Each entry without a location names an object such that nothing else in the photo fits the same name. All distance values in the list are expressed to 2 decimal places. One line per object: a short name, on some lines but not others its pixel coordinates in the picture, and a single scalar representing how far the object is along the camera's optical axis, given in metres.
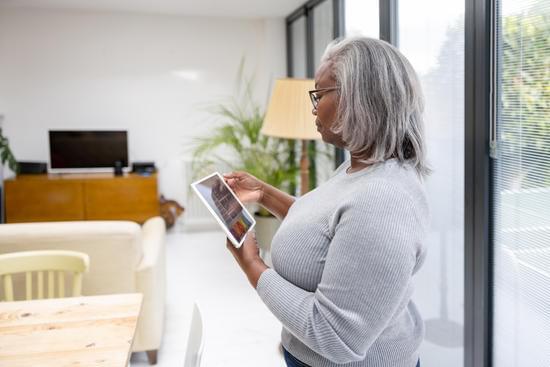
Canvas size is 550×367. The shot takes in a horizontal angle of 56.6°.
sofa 2.49
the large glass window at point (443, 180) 2.20
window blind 1.69
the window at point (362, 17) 3.24
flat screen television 5.53
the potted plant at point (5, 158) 4.93
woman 0.95
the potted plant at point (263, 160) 4.09
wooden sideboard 5.19
